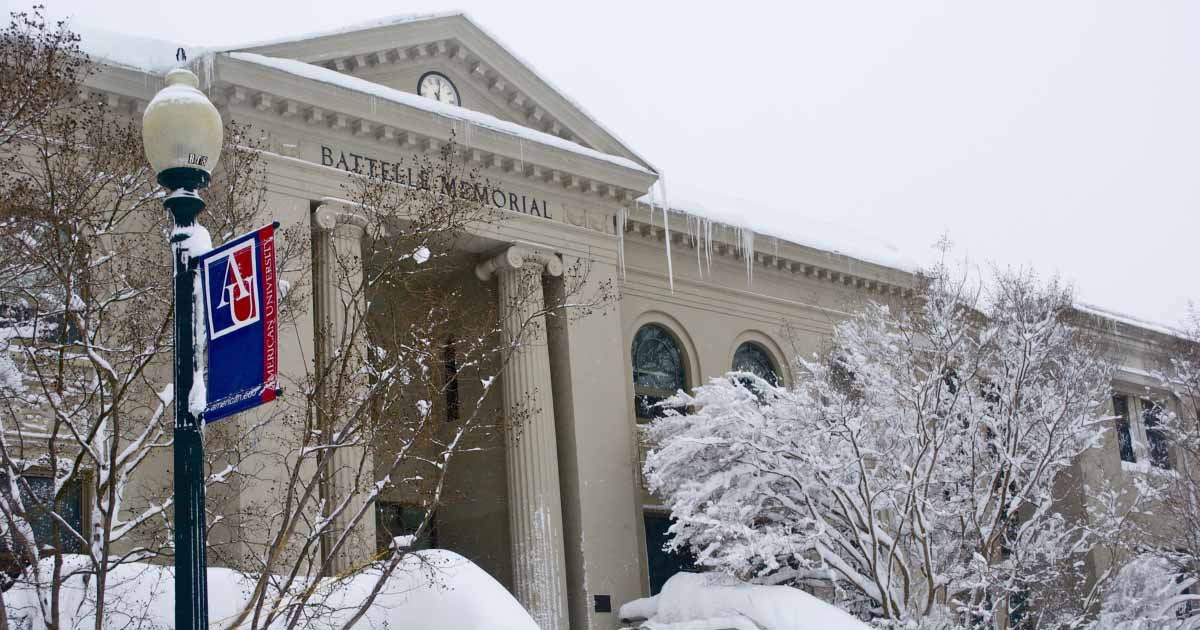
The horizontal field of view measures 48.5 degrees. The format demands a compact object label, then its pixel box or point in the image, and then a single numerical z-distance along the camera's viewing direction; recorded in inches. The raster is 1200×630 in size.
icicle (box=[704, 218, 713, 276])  1170.6
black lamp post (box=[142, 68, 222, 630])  303.4
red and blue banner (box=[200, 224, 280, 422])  301.1
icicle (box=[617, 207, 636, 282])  1071.6
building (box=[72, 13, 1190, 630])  848.9
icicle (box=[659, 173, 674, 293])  1098.1
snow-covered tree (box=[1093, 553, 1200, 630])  1156.5
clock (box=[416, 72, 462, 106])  962.1
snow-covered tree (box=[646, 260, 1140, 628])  875.4
